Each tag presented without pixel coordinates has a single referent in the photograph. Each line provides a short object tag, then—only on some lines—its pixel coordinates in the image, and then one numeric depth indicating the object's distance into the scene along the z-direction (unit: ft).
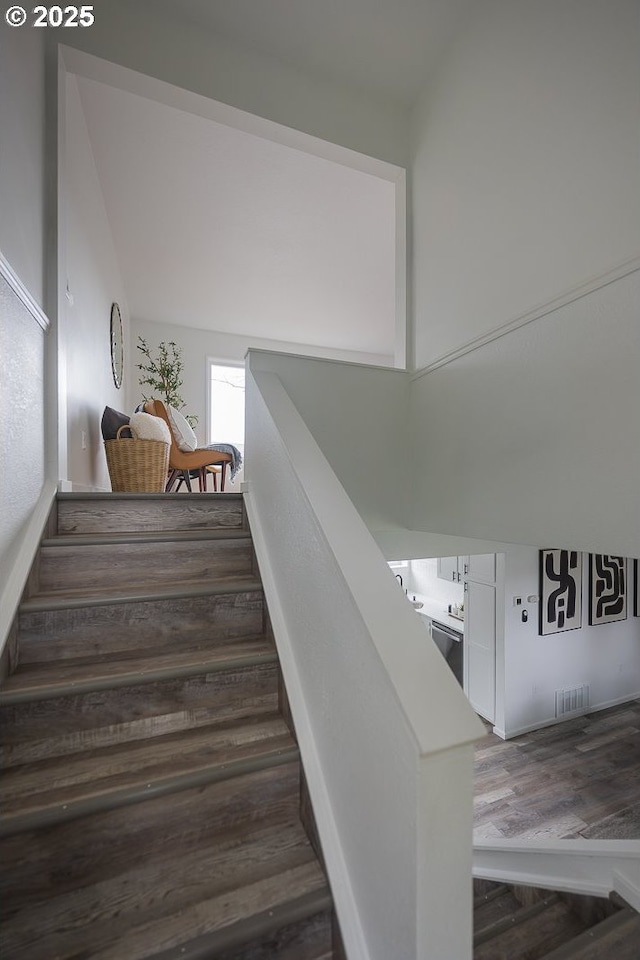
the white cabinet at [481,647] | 17.10
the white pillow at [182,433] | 11.96
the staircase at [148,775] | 3.27
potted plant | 18.39
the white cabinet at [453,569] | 19.51
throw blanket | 13.19
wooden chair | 11.62
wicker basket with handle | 9.04
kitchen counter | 20.17
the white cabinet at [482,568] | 16.97
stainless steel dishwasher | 19.80
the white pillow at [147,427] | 9.09
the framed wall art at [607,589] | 18.25
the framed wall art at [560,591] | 17.21
